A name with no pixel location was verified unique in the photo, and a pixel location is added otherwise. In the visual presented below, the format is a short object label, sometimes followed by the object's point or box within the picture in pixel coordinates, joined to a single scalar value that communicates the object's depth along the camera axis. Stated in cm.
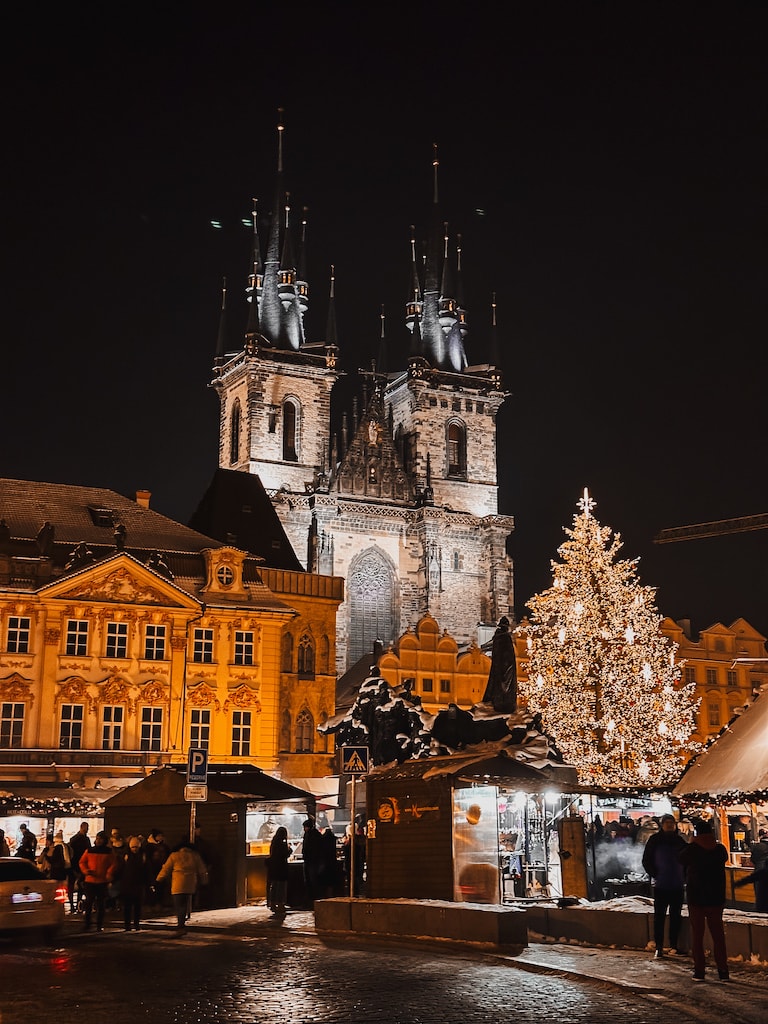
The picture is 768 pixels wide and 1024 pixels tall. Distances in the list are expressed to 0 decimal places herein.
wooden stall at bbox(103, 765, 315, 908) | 2177
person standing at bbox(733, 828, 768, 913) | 1451
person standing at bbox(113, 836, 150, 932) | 1847
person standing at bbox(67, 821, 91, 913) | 2188
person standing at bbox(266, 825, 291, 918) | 2034
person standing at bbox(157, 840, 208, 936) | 1792
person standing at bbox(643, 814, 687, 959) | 1328
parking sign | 1892
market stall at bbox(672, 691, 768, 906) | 1656
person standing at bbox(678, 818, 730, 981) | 1191
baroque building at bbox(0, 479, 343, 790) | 3838
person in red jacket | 1845
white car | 1616
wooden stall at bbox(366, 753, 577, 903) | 1655
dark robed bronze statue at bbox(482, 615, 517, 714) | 2745
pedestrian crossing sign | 1733
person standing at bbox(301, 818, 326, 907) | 2011
